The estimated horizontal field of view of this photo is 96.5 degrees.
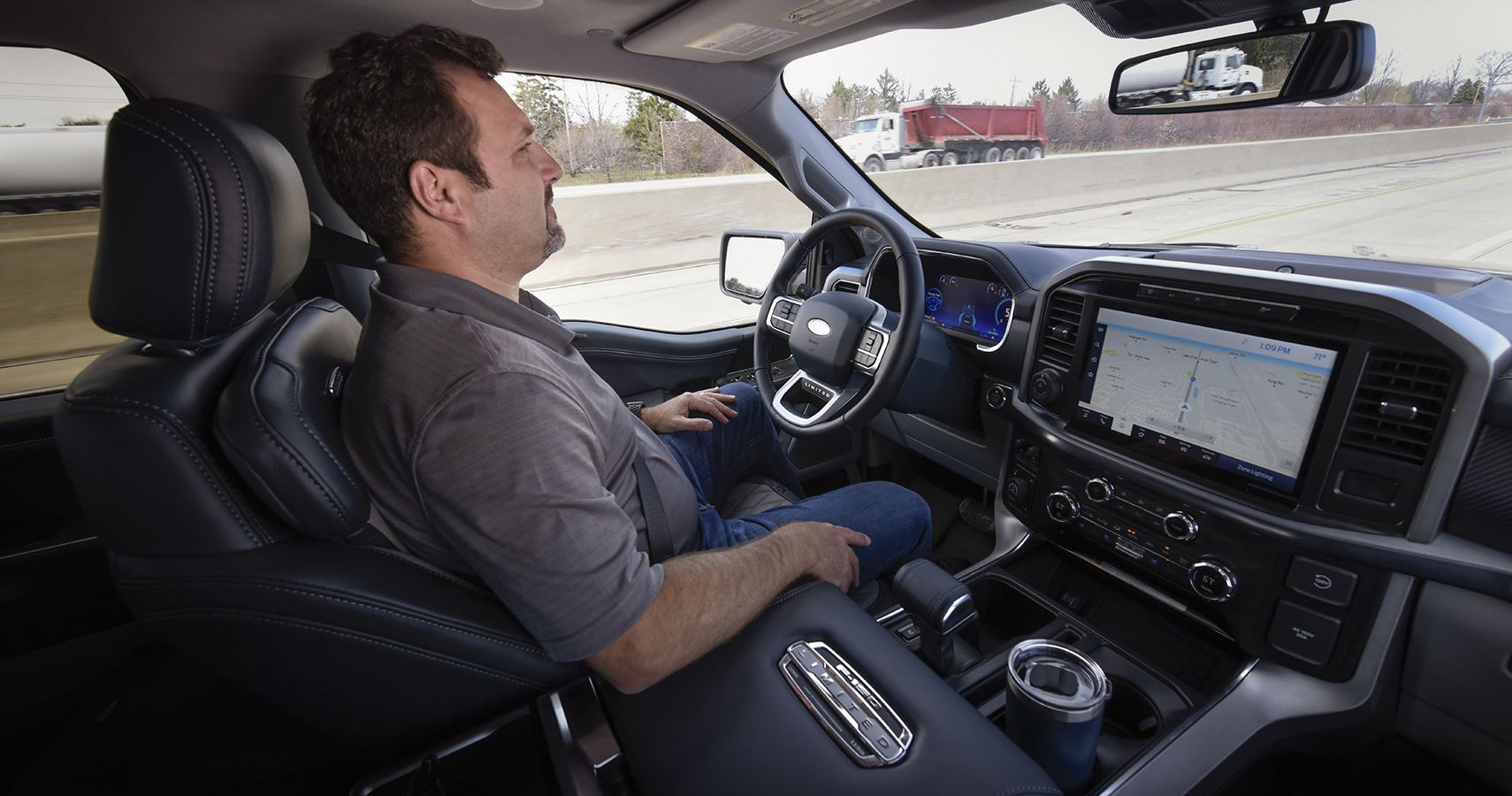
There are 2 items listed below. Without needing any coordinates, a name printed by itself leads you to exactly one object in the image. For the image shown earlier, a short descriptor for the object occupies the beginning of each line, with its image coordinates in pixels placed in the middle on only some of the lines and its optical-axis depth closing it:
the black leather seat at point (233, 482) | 0.92
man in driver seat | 0.98
